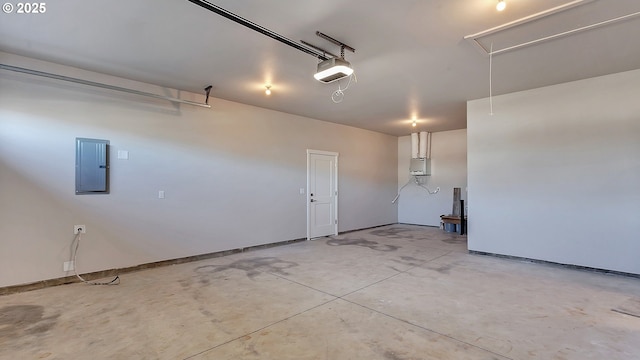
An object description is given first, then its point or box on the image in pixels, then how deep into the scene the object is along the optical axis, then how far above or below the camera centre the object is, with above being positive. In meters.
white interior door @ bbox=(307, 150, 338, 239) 6.79 -0.25
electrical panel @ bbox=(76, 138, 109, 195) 3.91 +0.21
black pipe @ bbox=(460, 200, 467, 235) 7.56 -1.04
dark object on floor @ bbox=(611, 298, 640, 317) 2.99 -1.30
